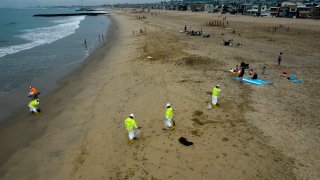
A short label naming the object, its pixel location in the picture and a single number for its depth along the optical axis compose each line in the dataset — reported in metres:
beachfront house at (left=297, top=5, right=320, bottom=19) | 78.71
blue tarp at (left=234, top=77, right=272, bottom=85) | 20.11
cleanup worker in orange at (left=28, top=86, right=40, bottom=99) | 18.44
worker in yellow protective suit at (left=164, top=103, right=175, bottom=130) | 12.53
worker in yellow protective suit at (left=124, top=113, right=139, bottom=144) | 11.63
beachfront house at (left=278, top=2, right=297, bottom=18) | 88.06
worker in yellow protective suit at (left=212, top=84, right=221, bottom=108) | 15.09
